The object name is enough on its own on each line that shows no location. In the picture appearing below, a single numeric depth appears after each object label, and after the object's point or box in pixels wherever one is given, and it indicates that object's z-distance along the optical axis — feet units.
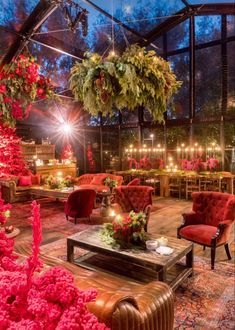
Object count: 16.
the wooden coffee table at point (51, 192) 22.94
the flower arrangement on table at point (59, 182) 24.78
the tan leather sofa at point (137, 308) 4.80
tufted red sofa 26.71
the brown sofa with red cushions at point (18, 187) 26.84
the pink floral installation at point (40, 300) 2.61
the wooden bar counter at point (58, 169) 33.47
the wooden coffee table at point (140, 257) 9.66
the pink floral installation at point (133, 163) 34.22
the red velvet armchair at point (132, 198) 17.40
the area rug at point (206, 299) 8.29
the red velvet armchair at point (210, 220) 12.36
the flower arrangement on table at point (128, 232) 11.08
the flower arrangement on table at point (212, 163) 28.17
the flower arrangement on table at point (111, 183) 24.15
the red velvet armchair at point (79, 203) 18.85
